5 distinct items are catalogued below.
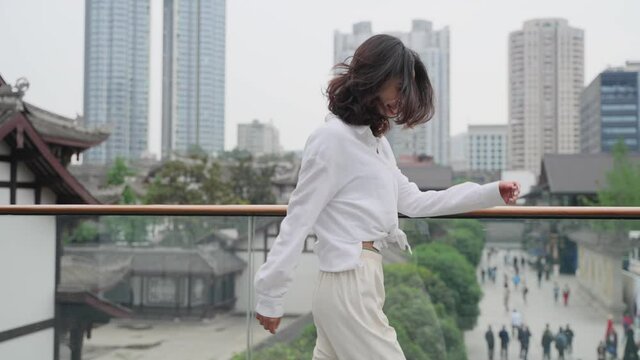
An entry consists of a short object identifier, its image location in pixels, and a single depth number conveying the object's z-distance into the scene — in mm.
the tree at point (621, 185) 37094
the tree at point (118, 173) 40259
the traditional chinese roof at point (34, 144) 12516
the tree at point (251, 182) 38781
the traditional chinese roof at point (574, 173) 38938
